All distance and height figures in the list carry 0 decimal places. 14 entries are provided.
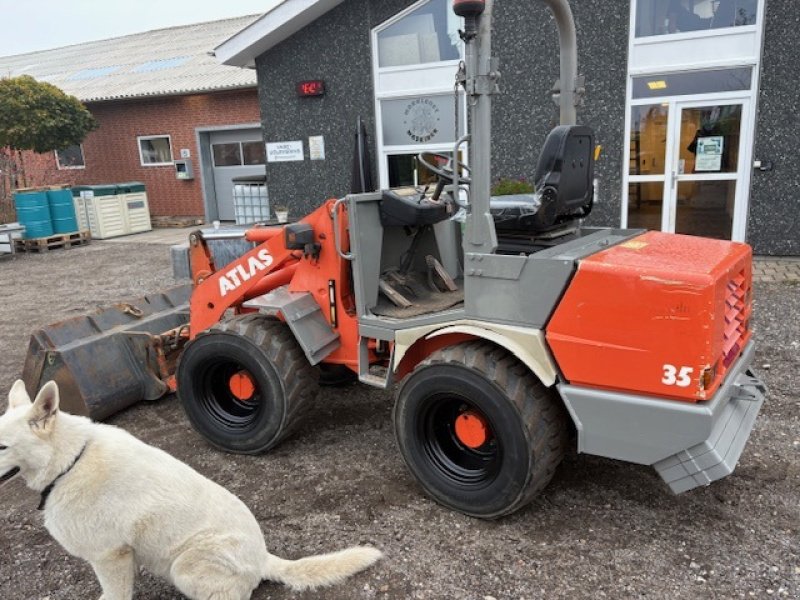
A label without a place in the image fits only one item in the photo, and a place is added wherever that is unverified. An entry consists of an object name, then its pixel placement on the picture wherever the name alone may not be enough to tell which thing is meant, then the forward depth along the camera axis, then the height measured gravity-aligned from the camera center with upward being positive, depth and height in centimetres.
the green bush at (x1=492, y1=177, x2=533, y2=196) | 789 -47
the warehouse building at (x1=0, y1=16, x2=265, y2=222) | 1739 +73
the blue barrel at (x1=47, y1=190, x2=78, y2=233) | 1434 -92
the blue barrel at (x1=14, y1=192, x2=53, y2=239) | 1390 -87
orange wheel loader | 303 -97
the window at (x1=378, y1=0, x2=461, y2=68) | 1084 +190
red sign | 1174 +123
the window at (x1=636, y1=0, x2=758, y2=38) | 912 +174
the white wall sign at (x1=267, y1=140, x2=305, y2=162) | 1234 +15
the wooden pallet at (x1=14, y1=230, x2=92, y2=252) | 1409 -156
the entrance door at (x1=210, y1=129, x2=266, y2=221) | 1750 +5
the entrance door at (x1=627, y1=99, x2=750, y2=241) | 950 -36
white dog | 262 -138
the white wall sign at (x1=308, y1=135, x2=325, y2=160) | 1209 +20
